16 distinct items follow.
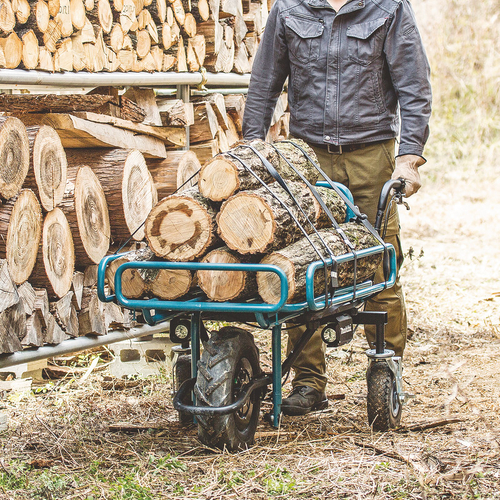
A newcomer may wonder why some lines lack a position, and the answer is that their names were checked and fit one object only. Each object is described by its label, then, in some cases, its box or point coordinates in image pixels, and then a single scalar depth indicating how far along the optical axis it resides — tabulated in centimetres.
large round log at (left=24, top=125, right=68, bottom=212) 773
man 785
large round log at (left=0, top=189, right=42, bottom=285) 739
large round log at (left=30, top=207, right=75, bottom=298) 797
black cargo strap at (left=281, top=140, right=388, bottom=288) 689
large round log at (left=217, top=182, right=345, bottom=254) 591
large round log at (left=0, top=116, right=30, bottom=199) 723
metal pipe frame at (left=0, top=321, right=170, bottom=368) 768
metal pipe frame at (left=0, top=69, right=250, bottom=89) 791
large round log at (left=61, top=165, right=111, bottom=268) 841
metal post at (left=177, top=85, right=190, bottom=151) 1105
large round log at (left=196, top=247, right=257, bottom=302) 588
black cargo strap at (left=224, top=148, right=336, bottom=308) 586
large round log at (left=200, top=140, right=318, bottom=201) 618
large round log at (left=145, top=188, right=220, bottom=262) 609
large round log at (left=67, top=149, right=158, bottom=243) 898
